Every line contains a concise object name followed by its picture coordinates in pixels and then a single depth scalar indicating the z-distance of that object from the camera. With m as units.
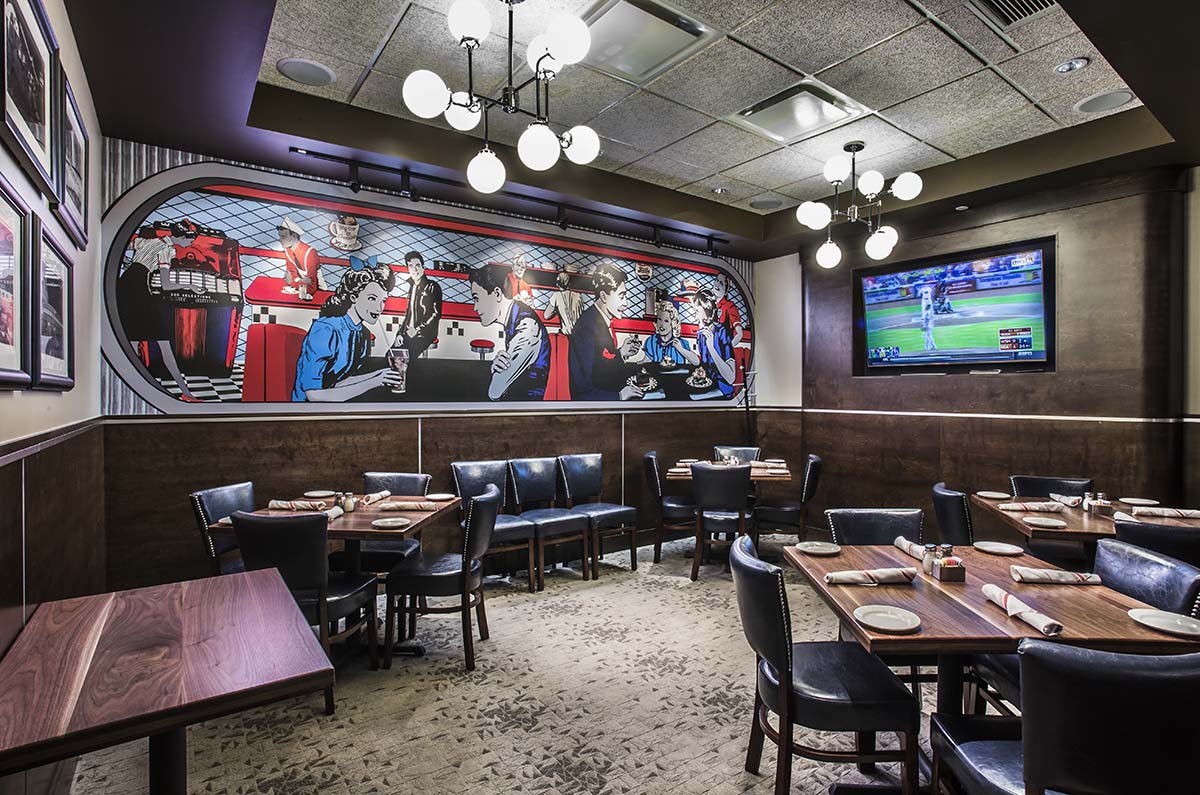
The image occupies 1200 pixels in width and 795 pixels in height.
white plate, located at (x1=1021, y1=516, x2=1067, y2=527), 3.41
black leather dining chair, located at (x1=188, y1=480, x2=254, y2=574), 3.49
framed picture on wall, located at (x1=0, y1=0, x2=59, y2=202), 1.76
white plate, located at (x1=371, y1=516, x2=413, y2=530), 3.28
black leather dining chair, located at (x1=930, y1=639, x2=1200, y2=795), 1.35
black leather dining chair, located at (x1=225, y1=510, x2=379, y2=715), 2.91
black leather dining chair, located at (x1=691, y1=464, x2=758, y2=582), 5.01
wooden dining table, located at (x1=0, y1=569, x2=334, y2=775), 1.18
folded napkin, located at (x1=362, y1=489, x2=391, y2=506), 3.92
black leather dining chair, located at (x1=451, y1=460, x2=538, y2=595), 4.76
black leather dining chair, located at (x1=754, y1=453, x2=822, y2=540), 5.56
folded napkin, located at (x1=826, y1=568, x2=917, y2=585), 2.35
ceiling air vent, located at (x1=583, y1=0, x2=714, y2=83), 3.14
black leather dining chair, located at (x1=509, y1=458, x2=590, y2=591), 4.92
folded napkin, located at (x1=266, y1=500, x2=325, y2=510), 3.69
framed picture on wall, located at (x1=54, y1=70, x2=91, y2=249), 2.54
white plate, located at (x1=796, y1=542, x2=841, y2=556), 2.76
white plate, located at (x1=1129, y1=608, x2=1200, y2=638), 1.86
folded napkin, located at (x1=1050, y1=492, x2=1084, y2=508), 3.97
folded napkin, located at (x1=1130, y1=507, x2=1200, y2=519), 3.53
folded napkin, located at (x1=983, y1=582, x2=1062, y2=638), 1.86
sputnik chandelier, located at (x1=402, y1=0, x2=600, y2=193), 2.51
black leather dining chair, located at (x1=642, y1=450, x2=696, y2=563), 5.59
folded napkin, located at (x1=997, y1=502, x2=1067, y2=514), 3.79
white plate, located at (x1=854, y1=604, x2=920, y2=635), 1.88
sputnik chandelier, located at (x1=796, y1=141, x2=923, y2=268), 4.18
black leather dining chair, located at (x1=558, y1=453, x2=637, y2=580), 5.26
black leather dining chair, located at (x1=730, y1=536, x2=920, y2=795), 2.01
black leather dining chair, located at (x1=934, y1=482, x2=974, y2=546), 3.76
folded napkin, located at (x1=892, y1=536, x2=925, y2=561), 2.68
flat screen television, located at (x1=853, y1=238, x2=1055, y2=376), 5.12
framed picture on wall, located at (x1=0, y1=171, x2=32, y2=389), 1.80
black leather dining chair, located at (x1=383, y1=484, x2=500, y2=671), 3.42
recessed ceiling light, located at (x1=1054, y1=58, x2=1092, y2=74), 3.51
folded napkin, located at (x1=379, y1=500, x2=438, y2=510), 3.73
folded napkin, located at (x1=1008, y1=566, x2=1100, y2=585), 2.37
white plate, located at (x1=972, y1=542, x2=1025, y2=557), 2.86
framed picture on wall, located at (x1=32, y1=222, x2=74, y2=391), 2.15
